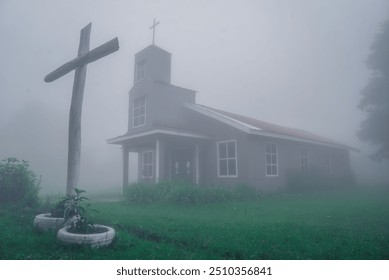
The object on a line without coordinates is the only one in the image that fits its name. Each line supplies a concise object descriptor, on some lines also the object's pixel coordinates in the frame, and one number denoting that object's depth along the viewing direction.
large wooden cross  5.64
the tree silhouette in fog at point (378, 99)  24.67
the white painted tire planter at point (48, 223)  5.31
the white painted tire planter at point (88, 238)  4.17
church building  13.80
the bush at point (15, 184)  9.12
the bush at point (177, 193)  10.54
